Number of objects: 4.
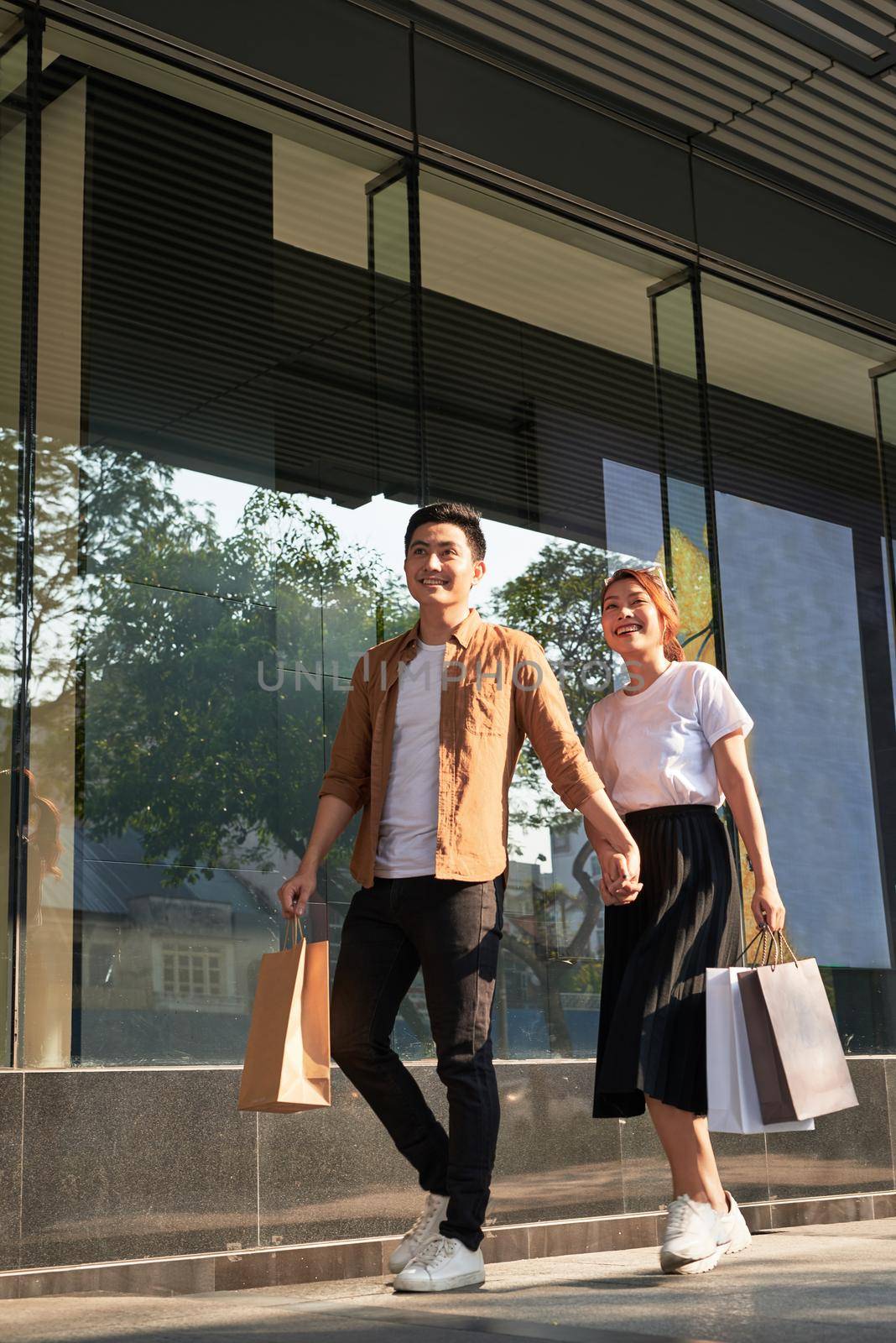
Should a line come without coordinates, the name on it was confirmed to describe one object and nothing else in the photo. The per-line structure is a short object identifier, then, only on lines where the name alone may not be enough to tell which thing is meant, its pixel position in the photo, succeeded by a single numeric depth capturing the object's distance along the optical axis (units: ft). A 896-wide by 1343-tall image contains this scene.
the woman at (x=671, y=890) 12.33
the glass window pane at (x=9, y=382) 14.96
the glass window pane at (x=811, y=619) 23.72
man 11.89
